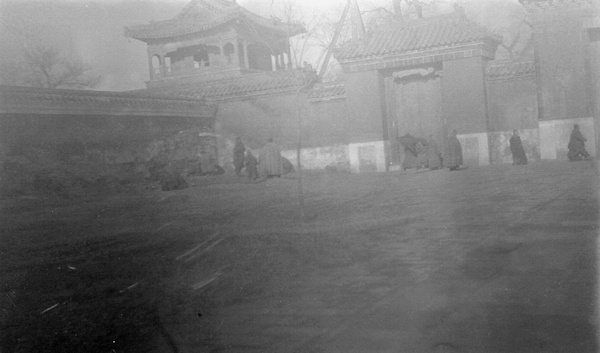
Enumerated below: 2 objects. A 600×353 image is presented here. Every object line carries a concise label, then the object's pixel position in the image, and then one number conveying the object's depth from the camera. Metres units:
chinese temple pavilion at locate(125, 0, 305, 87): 20.61
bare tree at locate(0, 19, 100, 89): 20.66
